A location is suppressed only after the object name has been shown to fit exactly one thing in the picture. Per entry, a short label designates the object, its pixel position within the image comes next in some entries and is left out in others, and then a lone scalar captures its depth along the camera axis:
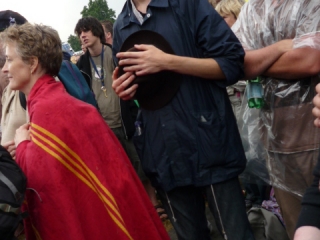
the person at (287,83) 2.09
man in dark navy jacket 2.26
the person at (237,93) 3.75
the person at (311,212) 1.21
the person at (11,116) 2.81
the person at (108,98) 4.50
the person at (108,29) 6.46
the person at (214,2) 4.63
